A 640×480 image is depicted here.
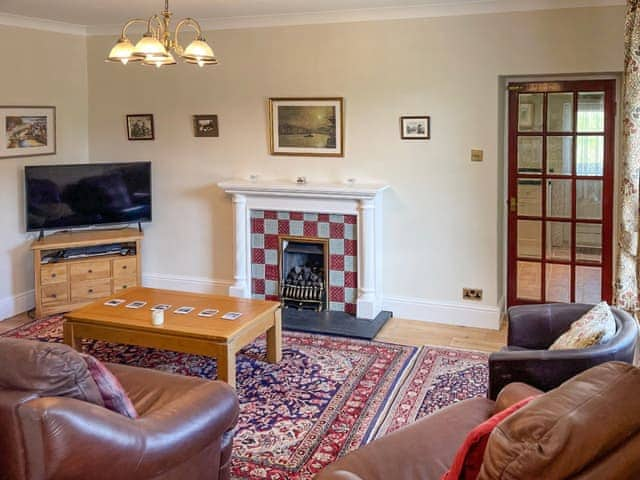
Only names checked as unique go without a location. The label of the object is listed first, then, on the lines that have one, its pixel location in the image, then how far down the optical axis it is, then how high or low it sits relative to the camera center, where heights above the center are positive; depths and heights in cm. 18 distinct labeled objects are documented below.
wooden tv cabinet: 582 -69
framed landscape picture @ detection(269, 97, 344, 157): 575 +56
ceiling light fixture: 357 +76
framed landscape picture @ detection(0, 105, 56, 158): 580 +55
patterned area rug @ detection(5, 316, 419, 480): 346 -124
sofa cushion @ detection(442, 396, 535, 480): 205 -80
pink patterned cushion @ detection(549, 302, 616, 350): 308 -65
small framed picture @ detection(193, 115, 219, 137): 619 +61
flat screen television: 592 -1
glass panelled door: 522 +1
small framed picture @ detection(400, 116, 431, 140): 547 +51
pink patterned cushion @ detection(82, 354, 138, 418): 246 -72
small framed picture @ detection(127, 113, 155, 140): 644 +63
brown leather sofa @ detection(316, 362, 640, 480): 165 -61
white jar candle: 414 -76
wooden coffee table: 397 -82
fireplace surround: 558 -13
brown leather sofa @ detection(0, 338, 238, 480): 217 -81
